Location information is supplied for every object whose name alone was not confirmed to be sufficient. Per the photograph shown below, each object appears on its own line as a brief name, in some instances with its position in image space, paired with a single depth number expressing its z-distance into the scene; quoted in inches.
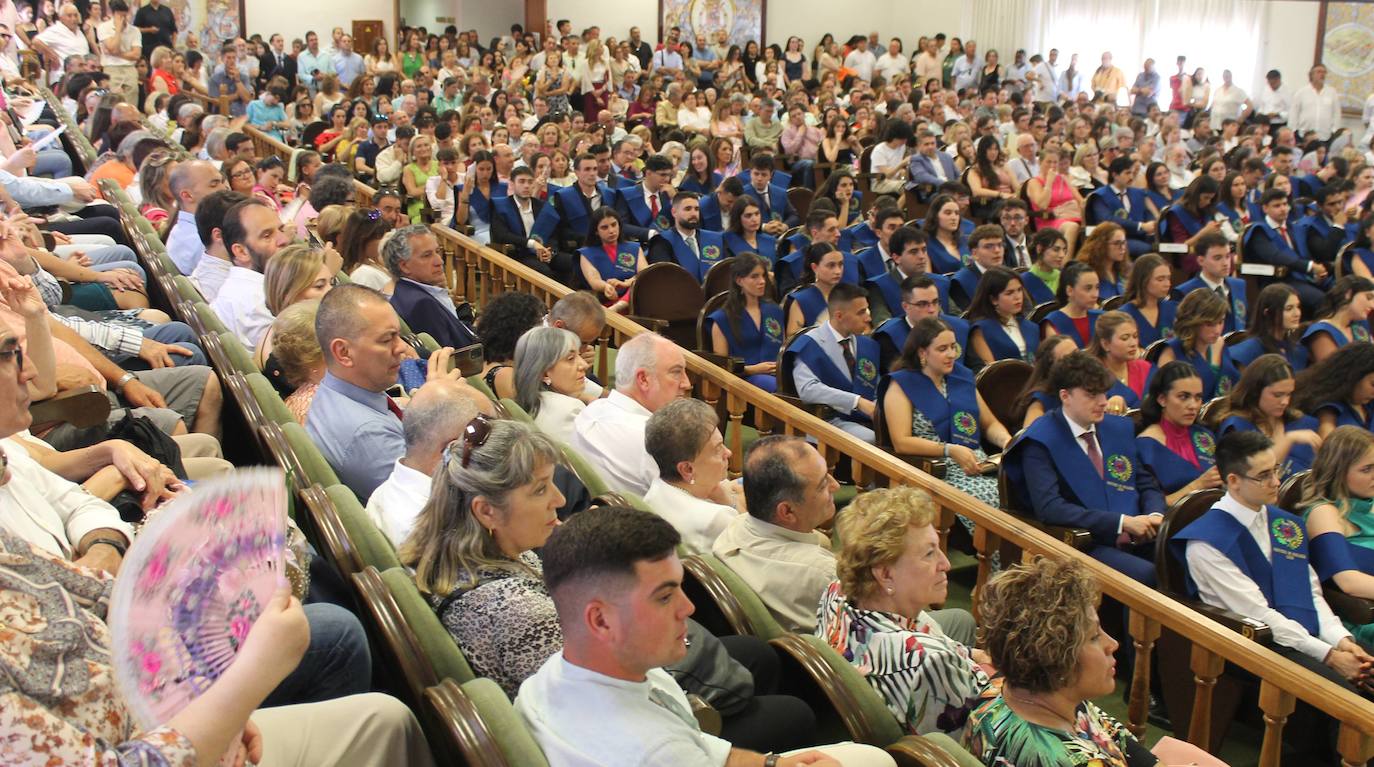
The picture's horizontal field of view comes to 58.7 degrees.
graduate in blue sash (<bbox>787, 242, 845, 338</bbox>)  228.2
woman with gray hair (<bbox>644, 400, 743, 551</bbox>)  121.1
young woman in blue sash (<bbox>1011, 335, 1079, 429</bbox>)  170.4
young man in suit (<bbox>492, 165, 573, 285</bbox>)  293.6
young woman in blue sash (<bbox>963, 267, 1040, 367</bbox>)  219.0
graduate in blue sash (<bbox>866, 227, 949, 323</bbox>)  251.3
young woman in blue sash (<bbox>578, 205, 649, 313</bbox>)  266.4
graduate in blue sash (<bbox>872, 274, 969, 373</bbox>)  206.2
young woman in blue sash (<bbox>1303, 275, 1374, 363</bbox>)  231.1
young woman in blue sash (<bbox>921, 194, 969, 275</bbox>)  279.1
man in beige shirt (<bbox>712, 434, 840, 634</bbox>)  109.3
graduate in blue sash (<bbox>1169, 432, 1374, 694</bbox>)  133.8
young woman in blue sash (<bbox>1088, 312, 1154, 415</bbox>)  193.0
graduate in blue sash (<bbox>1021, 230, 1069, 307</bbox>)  258.8
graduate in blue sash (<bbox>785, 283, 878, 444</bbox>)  193.8
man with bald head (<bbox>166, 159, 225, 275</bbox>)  201.2
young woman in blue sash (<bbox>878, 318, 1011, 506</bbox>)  174.7
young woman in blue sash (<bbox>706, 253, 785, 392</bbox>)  217.8
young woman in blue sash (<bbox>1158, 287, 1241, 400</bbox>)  210.1
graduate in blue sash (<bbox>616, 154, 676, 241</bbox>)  328.8
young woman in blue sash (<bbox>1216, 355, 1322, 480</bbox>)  175.6
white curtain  661.9
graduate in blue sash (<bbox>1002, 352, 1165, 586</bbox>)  148.6
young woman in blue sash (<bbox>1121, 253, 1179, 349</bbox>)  239.8
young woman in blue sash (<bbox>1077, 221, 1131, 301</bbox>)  269.1
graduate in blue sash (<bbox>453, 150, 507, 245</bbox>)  307.1
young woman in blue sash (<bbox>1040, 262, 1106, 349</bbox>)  226.4
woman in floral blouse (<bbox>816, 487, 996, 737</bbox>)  92.4
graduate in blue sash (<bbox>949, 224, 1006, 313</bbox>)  256.4
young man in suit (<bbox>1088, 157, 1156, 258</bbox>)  362.1
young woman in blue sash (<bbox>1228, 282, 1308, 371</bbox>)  226.7
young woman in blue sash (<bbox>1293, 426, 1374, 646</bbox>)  142.2
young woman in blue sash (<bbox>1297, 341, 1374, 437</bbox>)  186.5
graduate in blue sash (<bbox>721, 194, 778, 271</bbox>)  282.6
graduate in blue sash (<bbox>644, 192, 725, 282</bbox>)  276.8
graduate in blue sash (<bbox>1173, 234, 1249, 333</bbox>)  263.4
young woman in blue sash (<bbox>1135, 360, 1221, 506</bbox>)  169.2
